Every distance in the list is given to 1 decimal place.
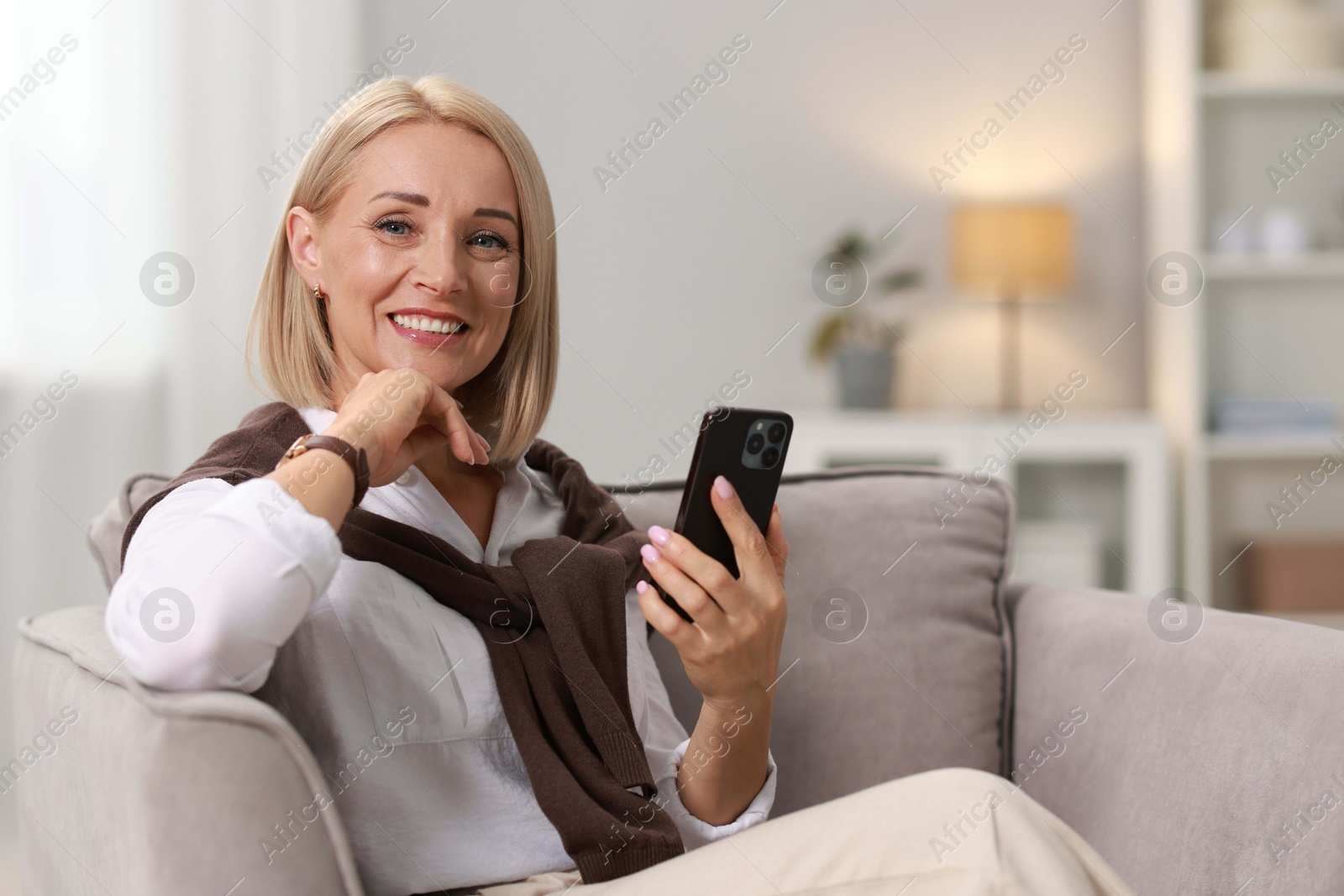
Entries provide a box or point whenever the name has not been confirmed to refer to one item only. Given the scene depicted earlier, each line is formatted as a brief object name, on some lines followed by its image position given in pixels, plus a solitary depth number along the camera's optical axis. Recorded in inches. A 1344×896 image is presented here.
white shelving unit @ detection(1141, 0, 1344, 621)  110.7
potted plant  111.3
